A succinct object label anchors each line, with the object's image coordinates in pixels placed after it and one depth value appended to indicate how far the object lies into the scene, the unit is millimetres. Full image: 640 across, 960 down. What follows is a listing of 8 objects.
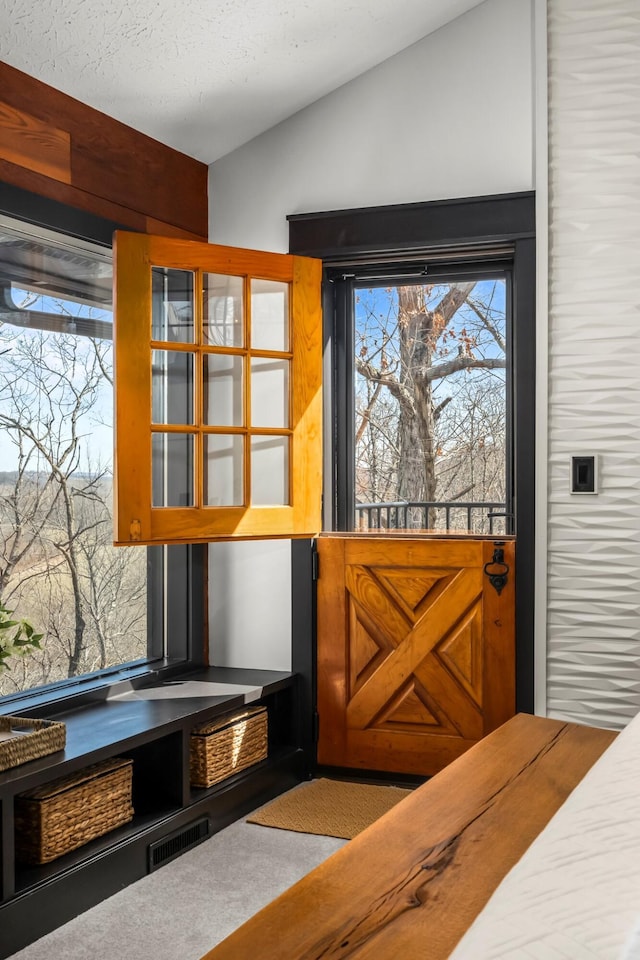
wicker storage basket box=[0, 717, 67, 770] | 2397
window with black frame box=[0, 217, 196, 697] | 2957
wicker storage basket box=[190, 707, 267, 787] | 3176
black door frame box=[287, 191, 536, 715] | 3477
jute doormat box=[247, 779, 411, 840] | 3219
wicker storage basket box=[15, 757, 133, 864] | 2512
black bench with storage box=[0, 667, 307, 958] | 2406
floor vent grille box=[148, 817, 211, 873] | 2867
